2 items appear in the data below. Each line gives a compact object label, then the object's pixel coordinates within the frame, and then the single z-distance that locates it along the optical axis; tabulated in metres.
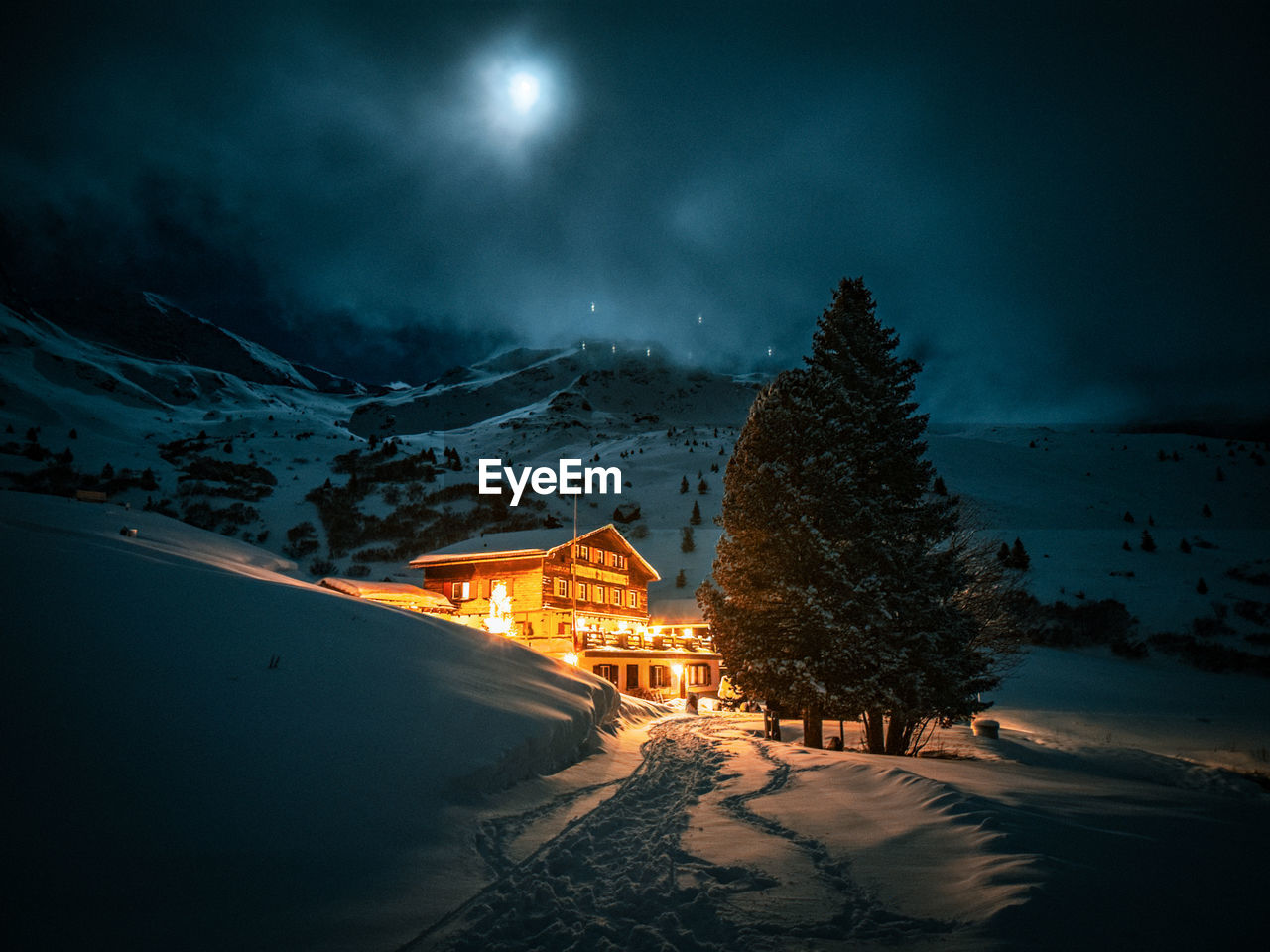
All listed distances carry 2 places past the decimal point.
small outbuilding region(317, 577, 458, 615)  22.73
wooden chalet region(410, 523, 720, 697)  31.14
